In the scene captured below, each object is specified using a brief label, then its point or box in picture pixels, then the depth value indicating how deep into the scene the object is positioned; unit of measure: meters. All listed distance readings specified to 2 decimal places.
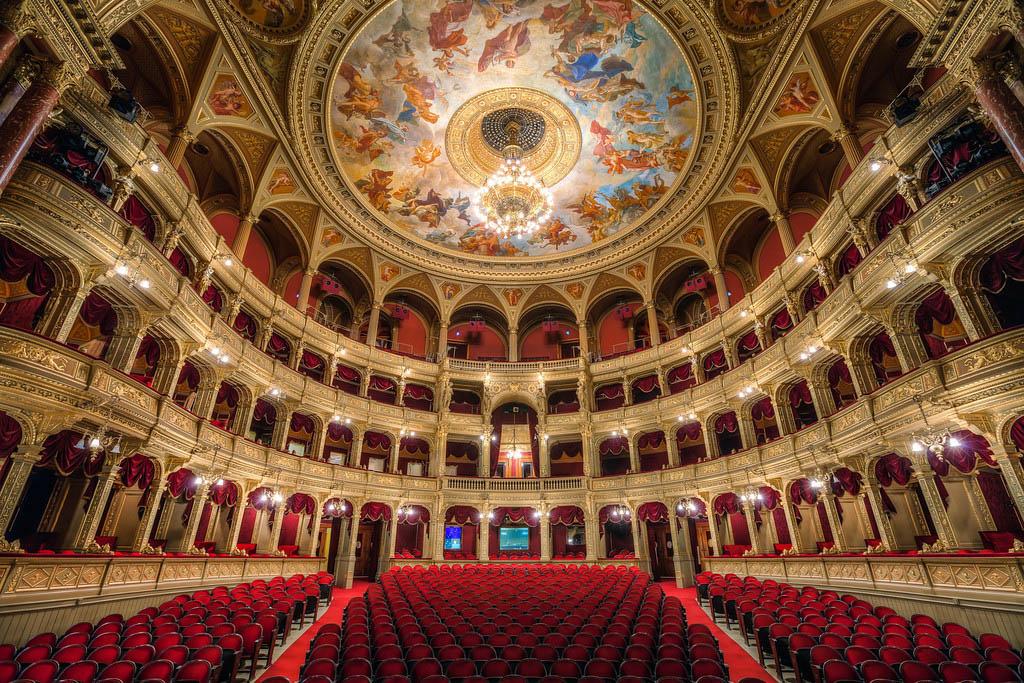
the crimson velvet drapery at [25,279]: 8.93
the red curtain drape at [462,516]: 22.20
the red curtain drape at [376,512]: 20.20
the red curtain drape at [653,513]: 20.06
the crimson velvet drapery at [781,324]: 17.47
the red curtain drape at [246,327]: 17.30
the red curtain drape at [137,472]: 11.31
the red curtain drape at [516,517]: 22.14
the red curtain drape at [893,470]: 11.52
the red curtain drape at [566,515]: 21.83
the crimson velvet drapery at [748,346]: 18.91
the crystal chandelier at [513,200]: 17.14
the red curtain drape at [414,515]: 21.34
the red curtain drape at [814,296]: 15.79
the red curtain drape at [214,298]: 15.58
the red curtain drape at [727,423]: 19.27
